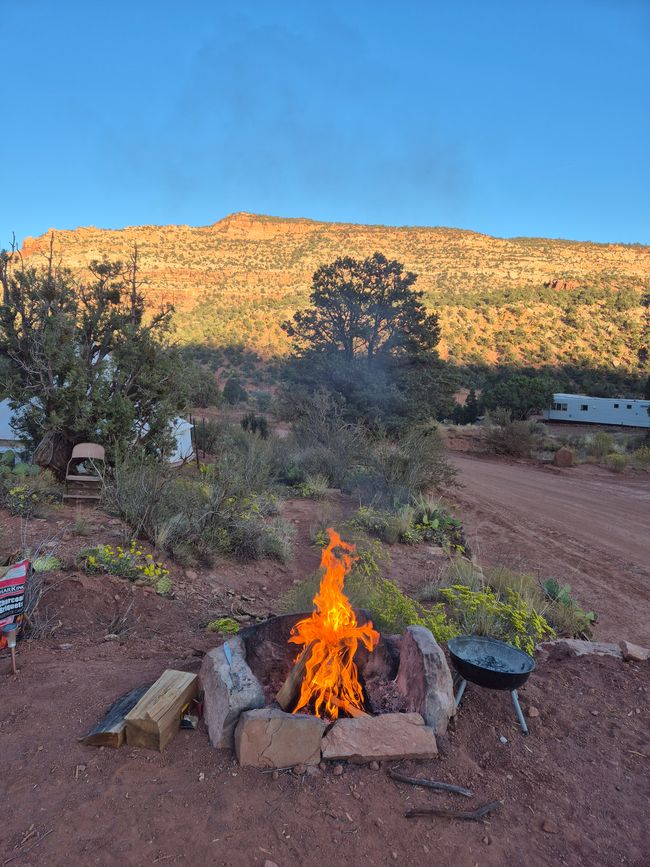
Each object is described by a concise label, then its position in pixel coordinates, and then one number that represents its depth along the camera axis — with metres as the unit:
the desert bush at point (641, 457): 18.11
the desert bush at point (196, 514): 6.50
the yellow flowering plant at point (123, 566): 5.35
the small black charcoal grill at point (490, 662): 3.23
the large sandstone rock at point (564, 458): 18.45
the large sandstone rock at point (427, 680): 3.15
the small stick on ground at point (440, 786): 2.74
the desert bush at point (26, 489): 7.35
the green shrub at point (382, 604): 4.33
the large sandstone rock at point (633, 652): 4.59
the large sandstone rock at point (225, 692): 2.89
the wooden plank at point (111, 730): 2.81
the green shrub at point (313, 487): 10.65
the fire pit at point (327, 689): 2.83
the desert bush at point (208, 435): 16.23
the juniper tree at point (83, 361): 8.80
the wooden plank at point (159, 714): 2.82
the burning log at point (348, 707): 3.17
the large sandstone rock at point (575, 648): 4.66
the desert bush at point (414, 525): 8.42
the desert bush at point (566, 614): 5.57
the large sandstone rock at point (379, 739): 2.86
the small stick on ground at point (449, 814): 2.57
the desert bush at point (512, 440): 20.86
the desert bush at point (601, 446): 20.00
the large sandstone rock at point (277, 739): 2.78
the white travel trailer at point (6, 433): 11.63
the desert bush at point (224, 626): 4.64
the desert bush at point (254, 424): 18.40
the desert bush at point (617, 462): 17.53
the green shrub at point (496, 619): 4.56
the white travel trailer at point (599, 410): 31.28
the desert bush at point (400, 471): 10.21
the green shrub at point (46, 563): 4.93
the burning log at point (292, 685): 3.10
